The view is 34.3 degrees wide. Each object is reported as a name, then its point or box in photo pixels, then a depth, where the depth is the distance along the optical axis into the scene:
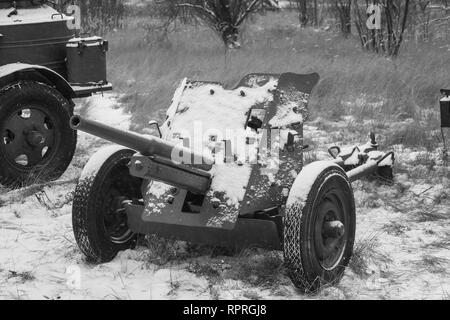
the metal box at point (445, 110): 6.01
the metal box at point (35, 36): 6.22
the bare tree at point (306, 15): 20.95
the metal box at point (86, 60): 6.51
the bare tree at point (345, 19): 15.67
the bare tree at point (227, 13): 13.57
